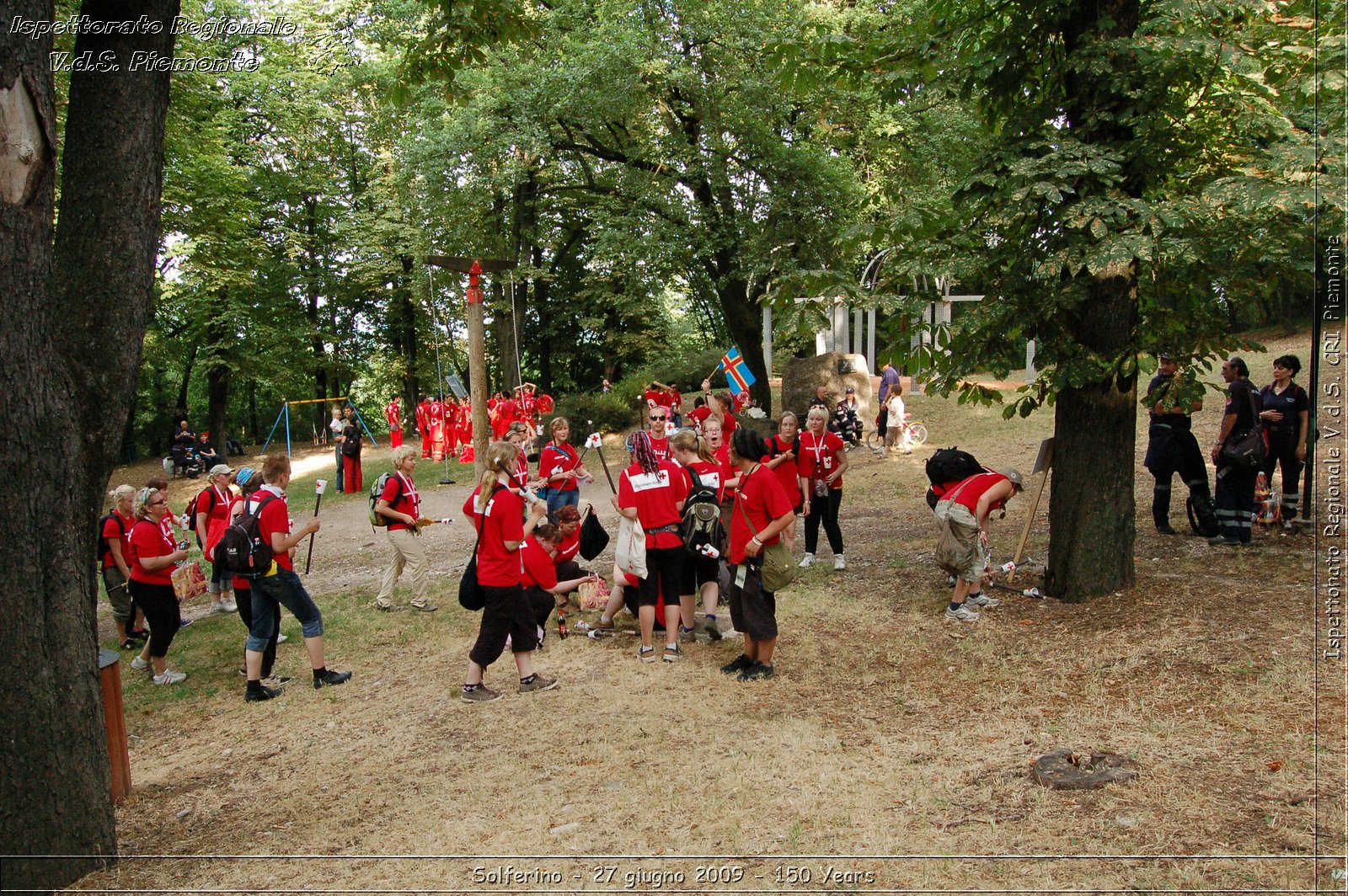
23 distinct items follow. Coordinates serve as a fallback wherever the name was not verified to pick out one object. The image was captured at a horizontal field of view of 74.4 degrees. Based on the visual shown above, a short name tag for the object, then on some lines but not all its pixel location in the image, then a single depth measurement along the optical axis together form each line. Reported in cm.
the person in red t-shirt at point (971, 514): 705
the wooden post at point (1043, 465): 795
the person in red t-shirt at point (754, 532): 586
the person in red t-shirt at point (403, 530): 852
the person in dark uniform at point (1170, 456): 858
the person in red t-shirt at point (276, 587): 643
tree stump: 435
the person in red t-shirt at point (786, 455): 825
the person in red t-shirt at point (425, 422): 2353
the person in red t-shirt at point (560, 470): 868
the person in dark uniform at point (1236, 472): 809
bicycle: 1769
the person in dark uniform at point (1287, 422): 827
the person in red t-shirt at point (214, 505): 909
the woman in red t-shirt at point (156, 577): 721
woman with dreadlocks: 663
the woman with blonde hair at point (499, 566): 594
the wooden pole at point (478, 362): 1346
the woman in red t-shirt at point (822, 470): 891
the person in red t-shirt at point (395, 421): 2402
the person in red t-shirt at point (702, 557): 685
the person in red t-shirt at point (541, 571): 639
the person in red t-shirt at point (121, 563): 771
